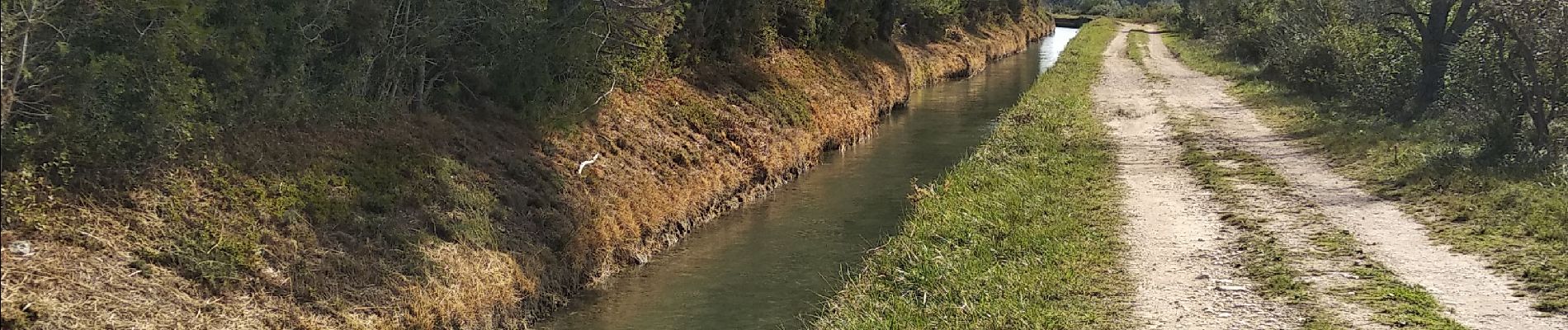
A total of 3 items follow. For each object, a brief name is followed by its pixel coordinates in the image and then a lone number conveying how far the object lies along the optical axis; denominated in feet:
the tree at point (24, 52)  22.42
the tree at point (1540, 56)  50.62
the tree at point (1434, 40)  71.82
